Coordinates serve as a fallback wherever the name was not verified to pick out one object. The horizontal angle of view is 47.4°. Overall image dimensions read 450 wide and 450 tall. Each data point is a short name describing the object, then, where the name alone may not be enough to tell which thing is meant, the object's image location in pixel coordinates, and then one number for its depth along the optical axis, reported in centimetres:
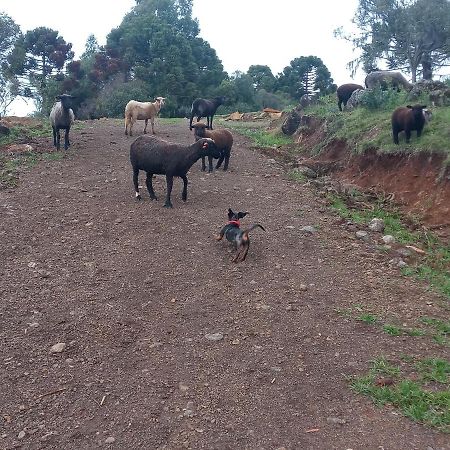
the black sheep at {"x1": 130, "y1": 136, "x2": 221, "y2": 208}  920
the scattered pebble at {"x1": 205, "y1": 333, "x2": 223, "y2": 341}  520
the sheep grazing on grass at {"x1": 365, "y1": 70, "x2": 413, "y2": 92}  1579
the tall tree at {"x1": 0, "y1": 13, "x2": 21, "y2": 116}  3400
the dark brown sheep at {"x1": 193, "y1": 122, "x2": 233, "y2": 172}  1198
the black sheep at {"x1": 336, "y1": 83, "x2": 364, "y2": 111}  1627
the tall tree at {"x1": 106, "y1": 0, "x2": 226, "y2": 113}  3378
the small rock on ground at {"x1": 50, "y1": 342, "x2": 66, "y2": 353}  496
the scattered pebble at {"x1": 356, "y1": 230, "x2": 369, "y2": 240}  790
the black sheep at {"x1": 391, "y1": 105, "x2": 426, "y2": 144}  1031
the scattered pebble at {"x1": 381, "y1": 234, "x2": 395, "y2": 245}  766
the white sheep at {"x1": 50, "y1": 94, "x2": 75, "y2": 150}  1352
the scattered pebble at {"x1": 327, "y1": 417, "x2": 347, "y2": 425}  401
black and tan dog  704
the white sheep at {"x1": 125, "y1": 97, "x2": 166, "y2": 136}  1650
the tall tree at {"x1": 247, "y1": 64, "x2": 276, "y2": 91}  4353
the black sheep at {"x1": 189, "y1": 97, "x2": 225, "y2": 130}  1805
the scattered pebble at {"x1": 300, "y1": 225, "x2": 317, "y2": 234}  817
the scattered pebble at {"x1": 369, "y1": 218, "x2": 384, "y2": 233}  821
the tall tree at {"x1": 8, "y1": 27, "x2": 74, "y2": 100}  3372
